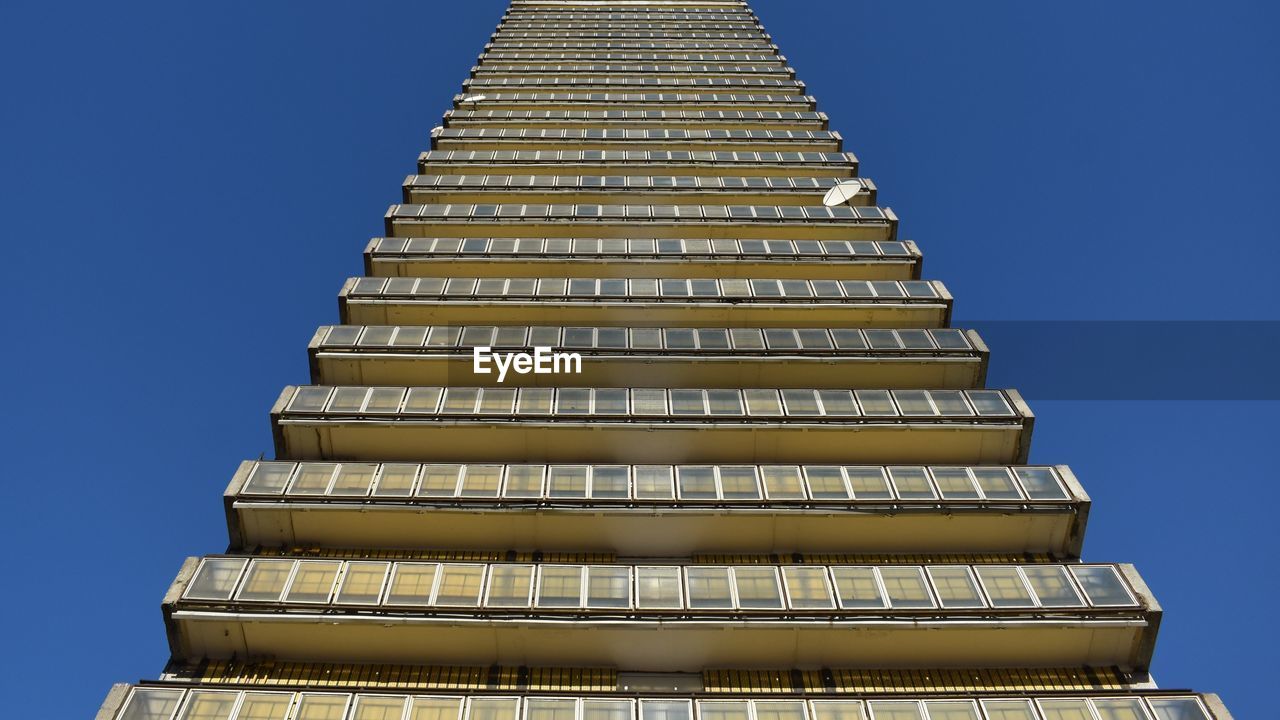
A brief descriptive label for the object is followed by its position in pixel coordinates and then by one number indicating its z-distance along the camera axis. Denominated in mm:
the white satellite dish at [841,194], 45094
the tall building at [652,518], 20281
